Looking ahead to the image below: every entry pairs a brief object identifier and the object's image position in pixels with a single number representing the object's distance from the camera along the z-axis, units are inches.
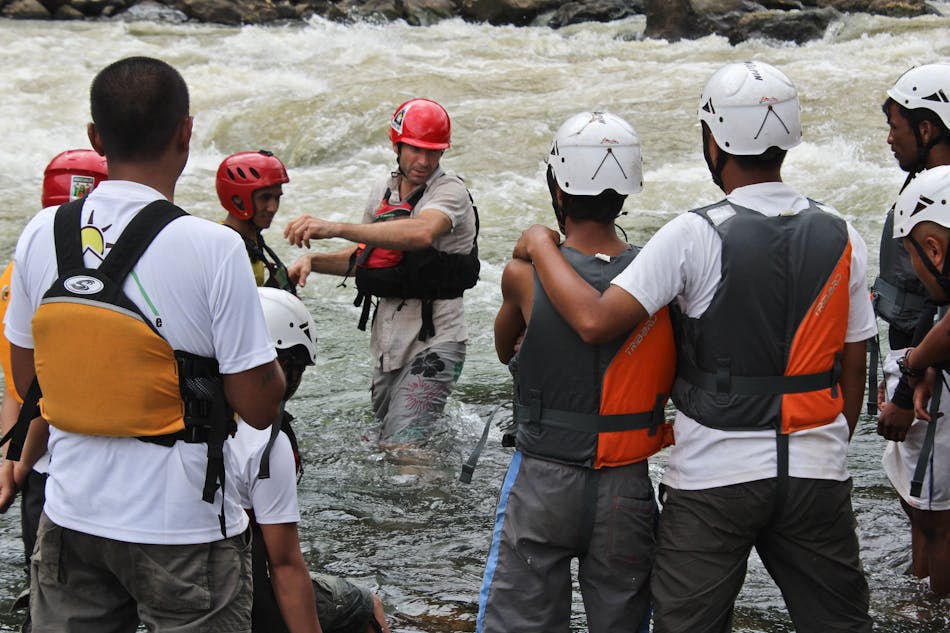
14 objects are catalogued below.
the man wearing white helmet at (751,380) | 242.0
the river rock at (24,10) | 1748.9
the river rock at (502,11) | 1892.6
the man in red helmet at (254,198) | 379.8
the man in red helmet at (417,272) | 434.8
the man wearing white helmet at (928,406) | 285.5
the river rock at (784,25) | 1556.2
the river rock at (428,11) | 1908.1
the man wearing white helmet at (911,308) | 322.6
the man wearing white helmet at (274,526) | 237.8
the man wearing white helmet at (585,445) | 249.6
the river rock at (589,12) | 1880.6
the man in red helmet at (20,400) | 260.7
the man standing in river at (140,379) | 202.6
